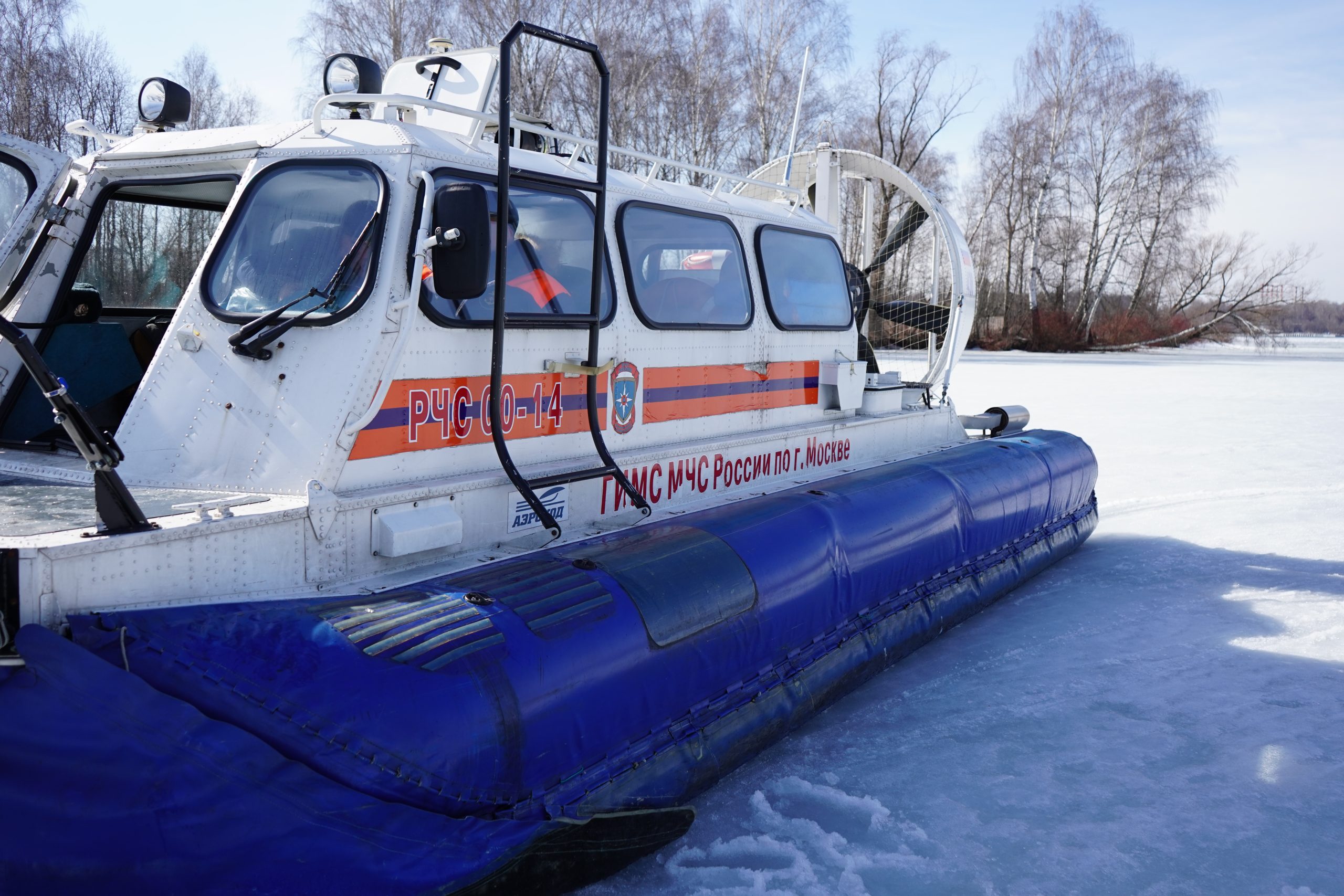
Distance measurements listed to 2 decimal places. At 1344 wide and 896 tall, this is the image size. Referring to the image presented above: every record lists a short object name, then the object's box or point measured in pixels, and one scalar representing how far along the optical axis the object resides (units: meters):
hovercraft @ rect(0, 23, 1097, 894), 2.01
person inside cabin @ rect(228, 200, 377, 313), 2.89
